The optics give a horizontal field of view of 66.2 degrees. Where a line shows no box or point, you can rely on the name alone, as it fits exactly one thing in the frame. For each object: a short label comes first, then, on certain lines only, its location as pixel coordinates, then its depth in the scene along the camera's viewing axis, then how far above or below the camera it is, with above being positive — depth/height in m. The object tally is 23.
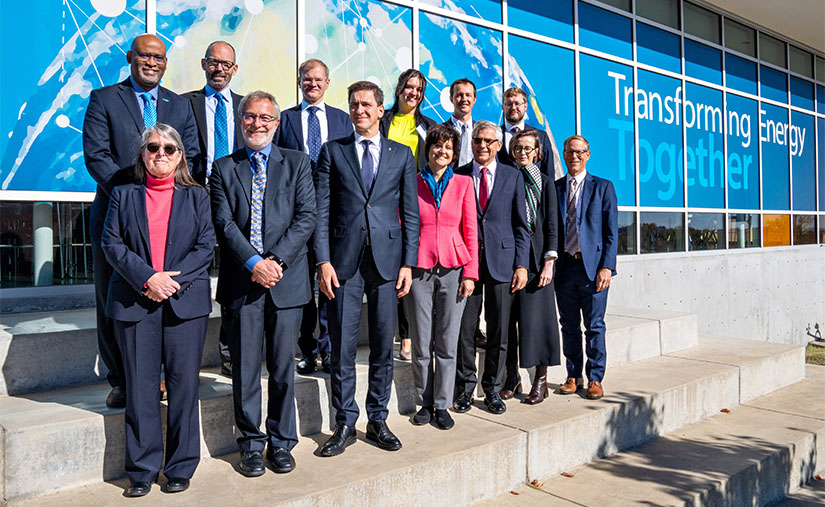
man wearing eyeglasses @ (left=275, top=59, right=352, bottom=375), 4.08 +0.83
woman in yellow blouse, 4.44 +0.95
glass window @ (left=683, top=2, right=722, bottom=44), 11.41 +4.05
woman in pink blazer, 4.04 -0.16
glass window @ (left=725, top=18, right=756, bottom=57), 12.25 +4.04
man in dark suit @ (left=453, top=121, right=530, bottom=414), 4.34 -0.07
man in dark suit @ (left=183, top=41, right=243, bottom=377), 3.86 +0.90
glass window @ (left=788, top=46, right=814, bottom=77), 14.08 +4.07
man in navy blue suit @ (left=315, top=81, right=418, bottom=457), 3.65 +0.03
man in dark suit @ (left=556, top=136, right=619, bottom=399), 4.77 -0.07
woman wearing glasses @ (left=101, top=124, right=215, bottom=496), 3.04 -0.23
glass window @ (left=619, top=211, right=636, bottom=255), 10.12 +0.20
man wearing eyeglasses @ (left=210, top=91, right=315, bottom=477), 3.33 -0.10
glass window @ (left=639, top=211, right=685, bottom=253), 10.48 +0.20
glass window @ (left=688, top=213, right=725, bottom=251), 11.31 +0.22
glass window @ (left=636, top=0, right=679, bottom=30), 10.59 +3.99
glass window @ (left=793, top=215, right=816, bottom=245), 14.12 +0.27
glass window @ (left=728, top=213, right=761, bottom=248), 12.23 +0.24
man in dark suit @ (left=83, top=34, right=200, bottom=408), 3.35 +0.66
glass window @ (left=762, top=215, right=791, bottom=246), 13.20 +0.25
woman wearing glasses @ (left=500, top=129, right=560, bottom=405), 4.60 -0.19
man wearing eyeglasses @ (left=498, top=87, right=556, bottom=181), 4.84 +0.96
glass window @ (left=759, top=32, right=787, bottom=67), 13.11 +4.05
